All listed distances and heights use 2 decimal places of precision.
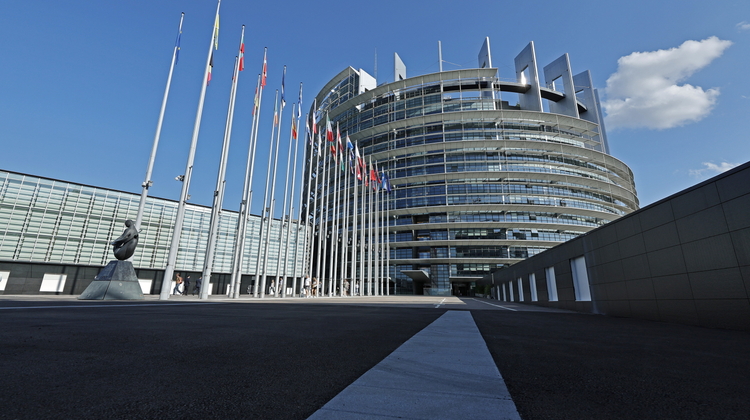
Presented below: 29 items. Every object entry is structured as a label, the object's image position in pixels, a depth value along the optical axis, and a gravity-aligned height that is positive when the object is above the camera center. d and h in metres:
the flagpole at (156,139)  15.51 +7.17
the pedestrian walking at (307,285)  30.87 +0.89
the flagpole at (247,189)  20.36 +6.51
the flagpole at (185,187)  15.41 +4.92
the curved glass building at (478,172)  54.06 +21.20
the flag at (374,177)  40.31 +14.39
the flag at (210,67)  17.80 +11.72
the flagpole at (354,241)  35.09 +6.03
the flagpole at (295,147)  26.60 +11.60
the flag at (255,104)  22.16 +12.12
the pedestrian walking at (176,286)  28.14 +0.70
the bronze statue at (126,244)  13.77 +1.94
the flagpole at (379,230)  58.49 +11.50
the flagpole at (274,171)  24.28 +8.80
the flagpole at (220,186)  17.33 +5.74
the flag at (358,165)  35.08 +13.79
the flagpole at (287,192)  25.14 +7.86
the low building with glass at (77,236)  27.94 +5.13
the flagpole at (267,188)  22.85 +7.32
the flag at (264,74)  21.73 +13.75
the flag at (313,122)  28.16 +14.40
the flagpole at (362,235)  38.89 +7.01
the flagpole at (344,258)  35.09 +4.20
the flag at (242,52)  20.23 +14.12
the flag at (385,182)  45.66 +15.43
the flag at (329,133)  29.17 +13.71
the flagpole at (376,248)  43.81 +6.02
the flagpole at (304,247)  27.40 +4.51
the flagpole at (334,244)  32.85 +5.57
